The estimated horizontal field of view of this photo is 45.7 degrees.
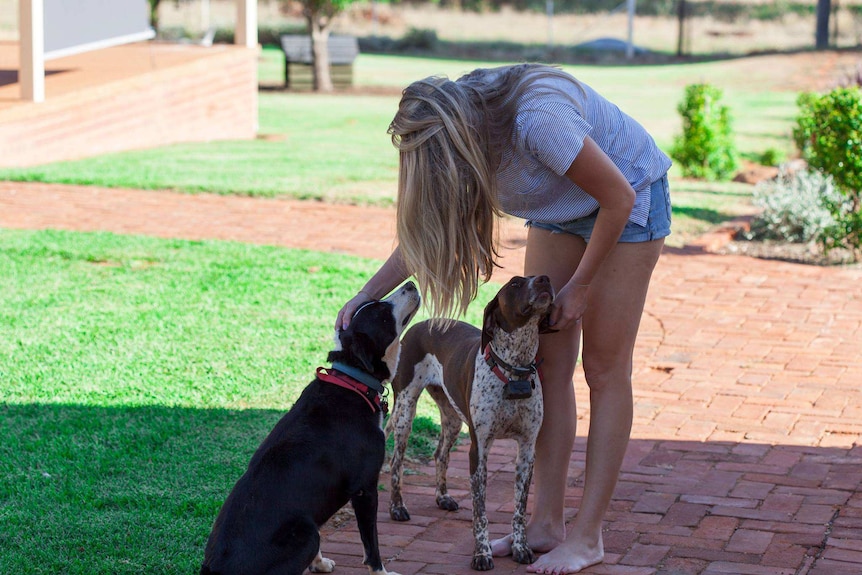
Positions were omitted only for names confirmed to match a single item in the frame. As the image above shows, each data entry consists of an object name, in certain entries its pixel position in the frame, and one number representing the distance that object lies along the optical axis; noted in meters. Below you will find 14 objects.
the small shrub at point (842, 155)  9.11
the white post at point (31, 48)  12.89
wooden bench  26.28
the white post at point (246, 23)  17.36
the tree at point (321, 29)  23.62
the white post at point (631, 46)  40.07
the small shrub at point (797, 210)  9.56
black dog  3.17
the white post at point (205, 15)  41.39
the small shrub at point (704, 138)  13.83
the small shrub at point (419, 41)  40.72
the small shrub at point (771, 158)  15.60
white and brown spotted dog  3.68
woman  3.21
